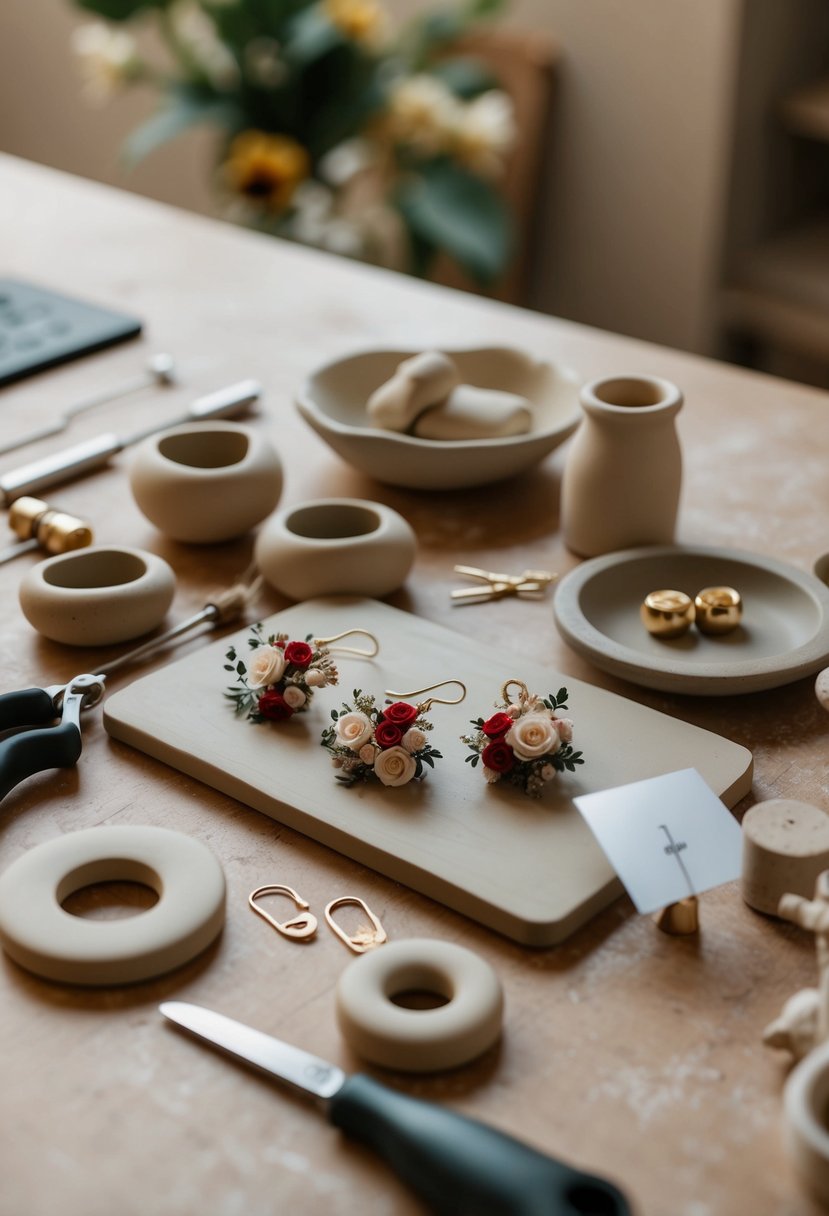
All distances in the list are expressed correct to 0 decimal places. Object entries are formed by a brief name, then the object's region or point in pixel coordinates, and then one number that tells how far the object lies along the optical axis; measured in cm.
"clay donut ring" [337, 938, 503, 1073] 67
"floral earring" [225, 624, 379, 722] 91
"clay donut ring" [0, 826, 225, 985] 72
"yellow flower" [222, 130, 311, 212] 253
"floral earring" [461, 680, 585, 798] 83
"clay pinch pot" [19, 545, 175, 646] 100
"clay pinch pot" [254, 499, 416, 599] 104
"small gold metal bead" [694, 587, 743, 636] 102
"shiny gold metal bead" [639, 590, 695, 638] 101
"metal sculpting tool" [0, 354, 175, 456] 136
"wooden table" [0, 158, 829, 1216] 62
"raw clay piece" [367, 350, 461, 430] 121
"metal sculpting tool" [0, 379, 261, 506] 126
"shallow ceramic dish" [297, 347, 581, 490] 120
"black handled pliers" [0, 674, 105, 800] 87
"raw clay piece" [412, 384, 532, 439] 123
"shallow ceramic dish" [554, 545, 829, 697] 94
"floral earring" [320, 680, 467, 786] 84
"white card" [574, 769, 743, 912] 74
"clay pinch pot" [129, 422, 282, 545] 113
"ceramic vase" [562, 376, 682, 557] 108
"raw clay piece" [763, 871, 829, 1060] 65
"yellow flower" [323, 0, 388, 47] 249
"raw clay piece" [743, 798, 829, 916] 75
